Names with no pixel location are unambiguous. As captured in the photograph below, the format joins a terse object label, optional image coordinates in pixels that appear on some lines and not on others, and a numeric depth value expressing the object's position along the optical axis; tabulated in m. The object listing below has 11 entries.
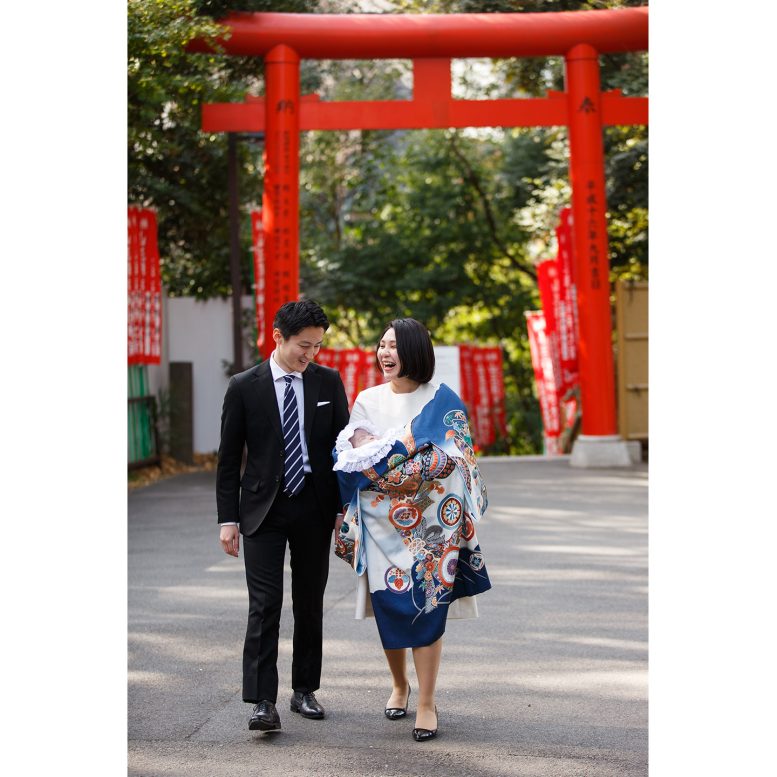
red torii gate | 12.25
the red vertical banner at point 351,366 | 15.94
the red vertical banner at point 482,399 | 16.84
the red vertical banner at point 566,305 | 13.94
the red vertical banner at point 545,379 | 15.41
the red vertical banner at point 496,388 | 16.83
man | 4.38
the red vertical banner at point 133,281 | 12.52
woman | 4.27
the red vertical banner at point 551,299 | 14.34
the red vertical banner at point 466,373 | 16.81
